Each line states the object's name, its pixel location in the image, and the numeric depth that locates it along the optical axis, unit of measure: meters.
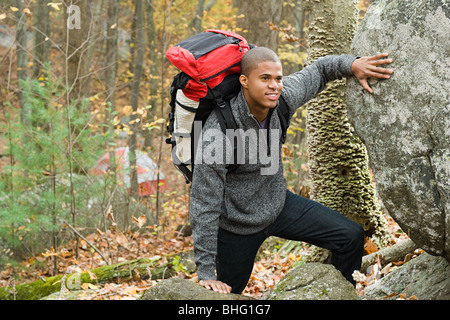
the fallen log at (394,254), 5.06
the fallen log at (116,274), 6.21
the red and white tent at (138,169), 8.85
